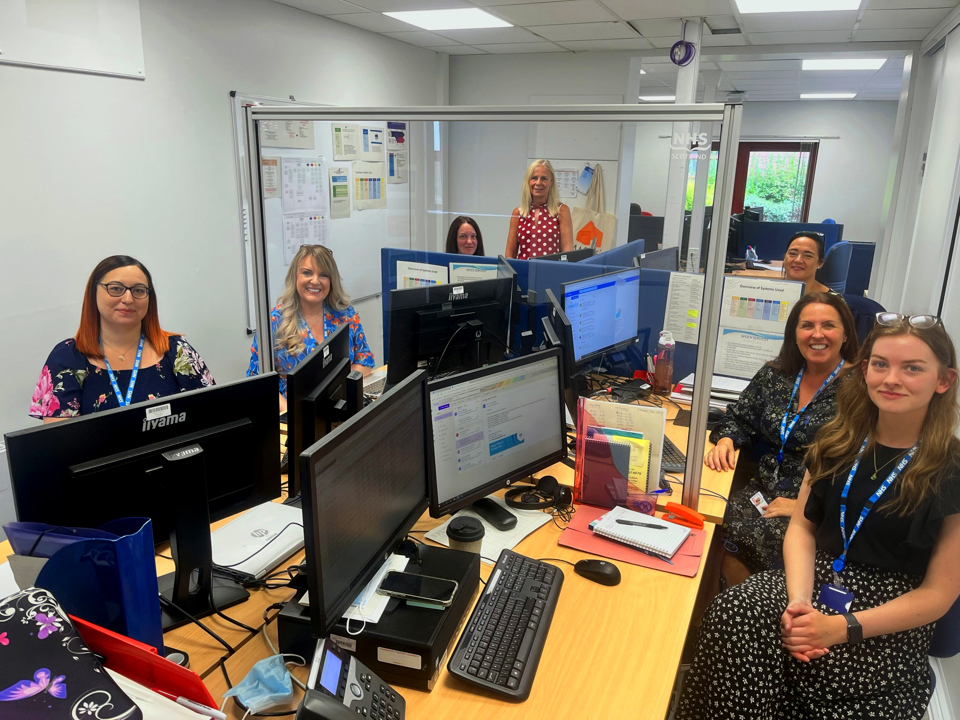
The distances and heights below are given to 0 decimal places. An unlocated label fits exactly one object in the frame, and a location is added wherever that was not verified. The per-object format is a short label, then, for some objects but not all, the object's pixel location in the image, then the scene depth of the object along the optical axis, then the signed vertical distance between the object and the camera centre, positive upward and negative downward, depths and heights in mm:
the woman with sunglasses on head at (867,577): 1581 -903
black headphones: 1898 -838
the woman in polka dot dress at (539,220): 3936 -146
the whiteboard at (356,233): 4223 -299
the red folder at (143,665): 908 -644
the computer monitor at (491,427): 1637 -593
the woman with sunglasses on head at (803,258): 3875 -316
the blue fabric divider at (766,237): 7246 -387
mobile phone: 1294 -752
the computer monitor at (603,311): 2588 -451
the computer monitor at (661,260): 3111 -286
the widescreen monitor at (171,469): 1277 -568
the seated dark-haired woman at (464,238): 3791 -251
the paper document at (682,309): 2777 -449
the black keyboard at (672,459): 2137 -820
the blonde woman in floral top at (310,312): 2980 -542
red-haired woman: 2344 -602
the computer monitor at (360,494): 1100 -558
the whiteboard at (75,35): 2621 +592
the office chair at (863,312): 2885 -456
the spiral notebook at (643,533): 1683 -839
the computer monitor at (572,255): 3093 -276
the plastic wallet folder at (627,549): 1645 -864
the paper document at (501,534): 1682 -859
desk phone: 945 -726
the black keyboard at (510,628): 1251 -854
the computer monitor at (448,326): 2332 -471
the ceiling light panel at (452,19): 4293 +1111
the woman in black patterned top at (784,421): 2234 -737
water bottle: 2766 -667
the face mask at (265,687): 1154 -844
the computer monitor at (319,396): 1701 -533
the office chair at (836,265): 5195 -473
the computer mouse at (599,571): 1572 -854
